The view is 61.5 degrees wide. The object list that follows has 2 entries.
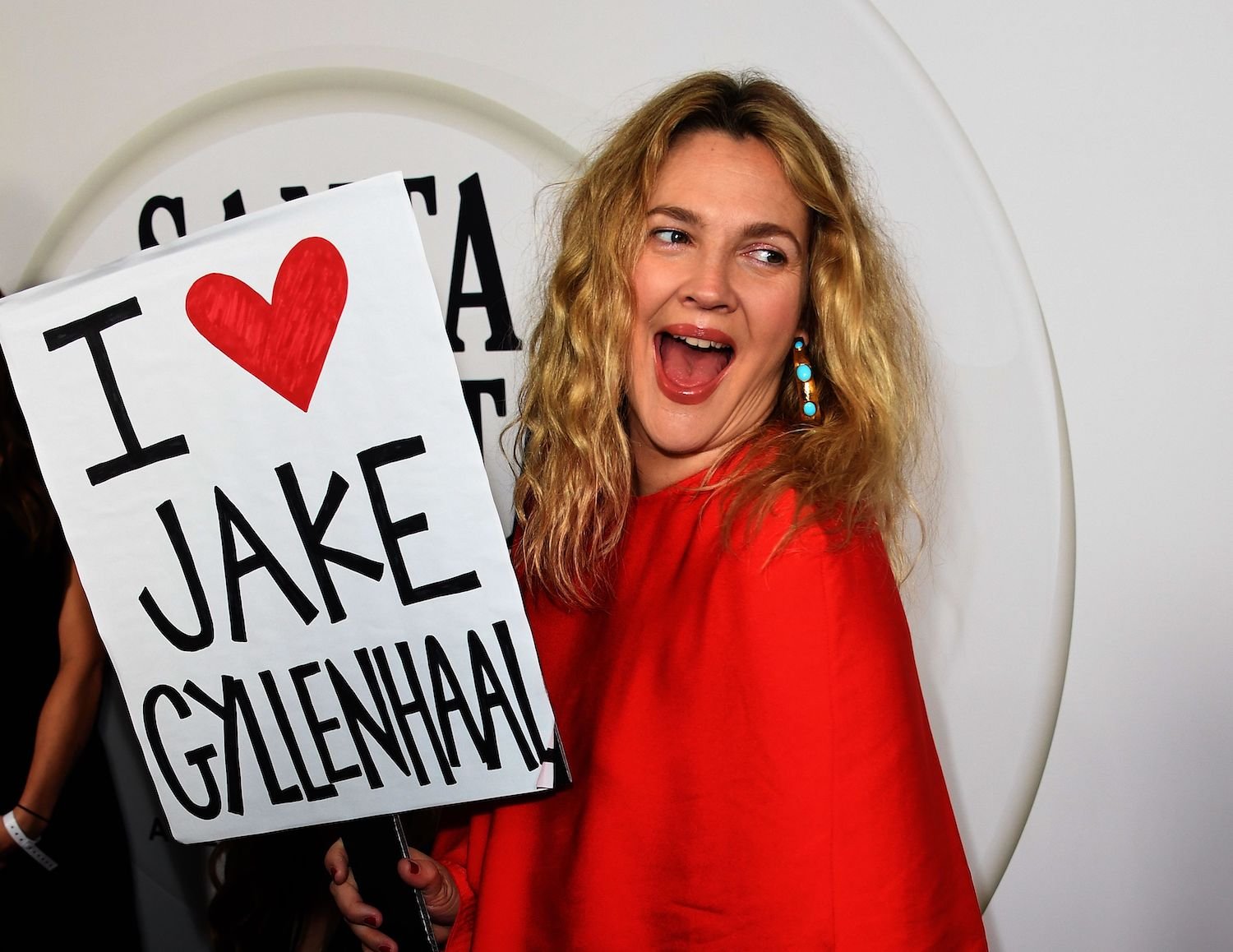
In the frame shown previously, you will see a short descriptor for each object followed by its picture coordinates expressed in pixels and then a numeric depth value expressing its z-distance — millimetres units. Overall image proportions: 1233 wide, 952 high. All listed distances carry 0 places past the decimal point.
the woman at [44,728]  1463
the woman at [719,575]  868
